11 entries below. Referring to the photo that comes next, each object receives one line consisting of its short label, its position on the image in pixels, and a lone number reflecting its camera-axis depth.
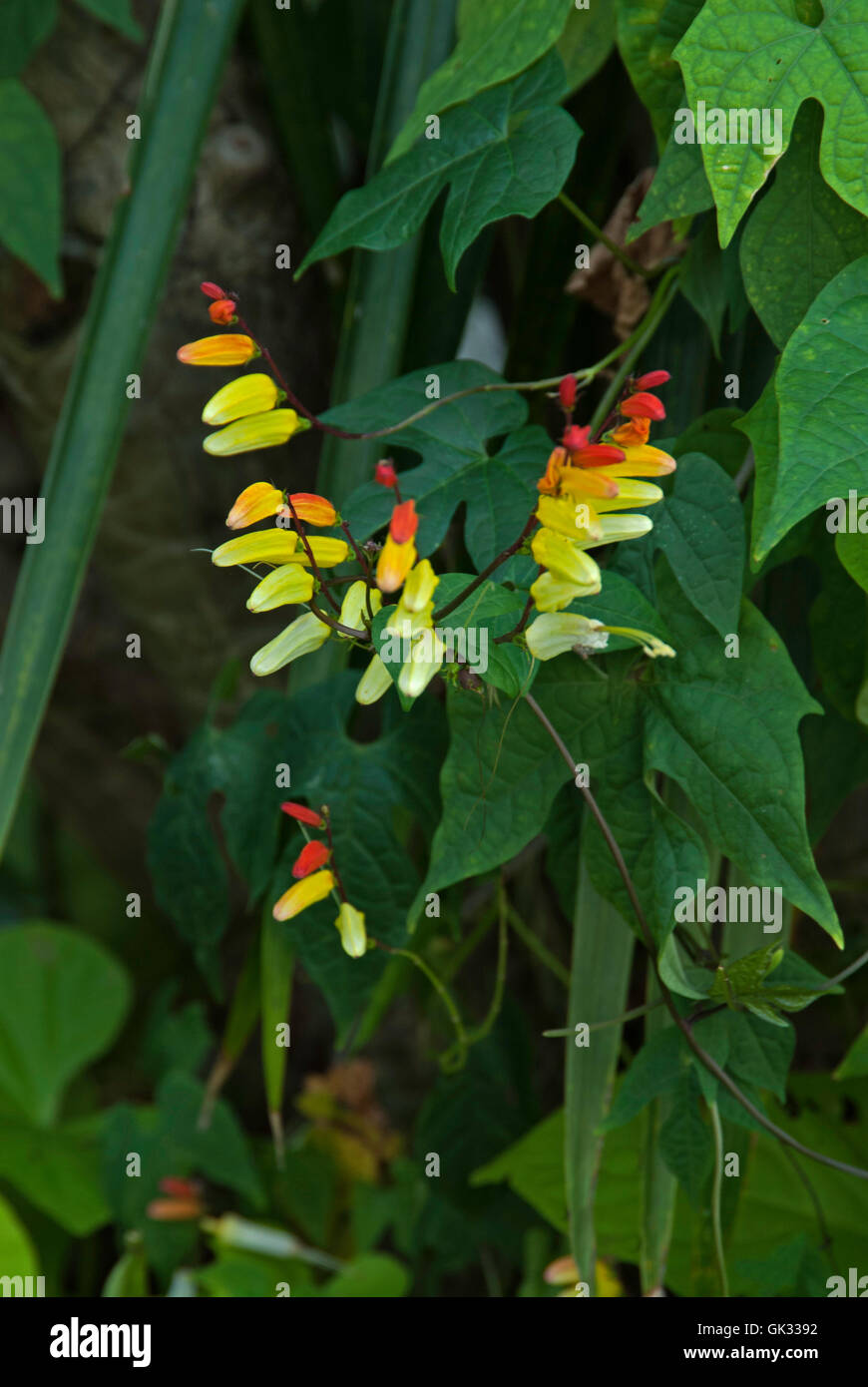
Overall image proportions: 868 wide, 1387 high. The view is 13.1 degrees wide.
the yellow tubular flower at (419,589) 0.68
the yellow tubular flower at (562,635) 0.71
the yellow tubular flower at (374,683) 0.72
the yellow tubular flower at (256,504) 0.71
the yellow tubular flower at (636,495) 0.71
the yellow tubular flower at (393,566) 0.68
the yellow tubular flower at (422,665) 0.68
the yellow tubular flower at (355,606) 0.72
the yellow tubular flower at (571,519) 0.69
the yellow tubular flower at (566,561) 0.69
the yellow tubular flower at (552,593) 0.70
